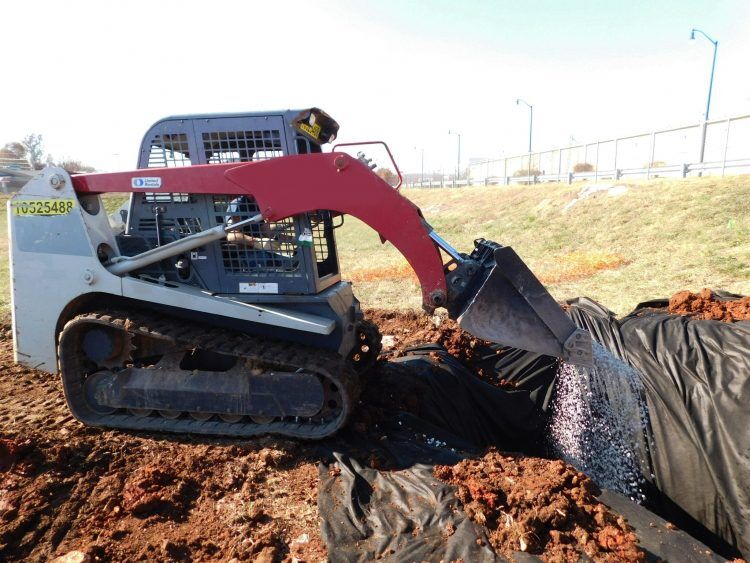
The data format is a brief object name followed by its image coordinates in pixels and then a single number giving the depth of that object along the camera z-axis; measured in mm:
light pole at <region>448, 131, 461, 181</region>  48422
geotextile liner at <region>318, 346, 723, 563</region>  2650
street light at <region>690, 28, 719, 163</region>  22444
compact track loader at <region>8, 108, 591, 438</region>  3594
